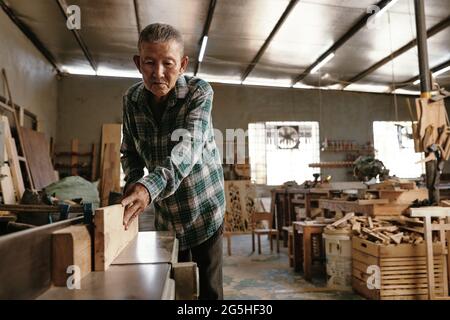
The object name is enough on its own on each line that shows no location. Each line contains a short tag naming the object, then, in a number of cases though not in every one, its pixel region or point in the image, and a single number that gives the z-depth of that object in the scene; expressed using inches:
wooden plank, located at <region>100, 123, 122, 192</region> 298.4
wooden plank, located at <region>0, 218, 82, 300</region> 21.6
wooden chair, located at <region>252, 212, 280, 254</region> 201.3
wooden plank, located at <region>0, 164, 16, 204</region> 163.1
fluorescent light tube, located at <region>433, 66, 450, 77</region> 276.3
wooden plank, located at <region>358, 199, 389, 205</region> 127.6
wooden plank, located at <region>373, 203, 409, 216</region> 128.0
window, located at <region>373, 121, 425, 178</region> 353.4
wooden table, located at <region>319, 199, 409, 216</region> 128.0
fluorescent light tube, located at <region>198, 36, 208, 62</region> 235.7
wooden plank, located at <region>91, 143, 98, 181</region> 299.7
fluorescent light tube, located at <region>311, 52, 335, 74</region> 259.1
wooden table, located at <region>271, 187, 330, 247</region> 200.1
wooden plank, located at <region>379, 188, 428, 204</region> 125.6
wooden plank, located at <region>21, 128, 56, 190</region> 204.7
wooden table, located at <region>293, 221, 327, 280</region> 144.8
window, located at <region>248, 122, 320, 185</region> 338.0
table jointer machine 23.3
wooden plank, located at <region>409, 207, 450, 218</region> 105.7
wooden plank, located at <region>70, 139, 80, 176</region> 298.0
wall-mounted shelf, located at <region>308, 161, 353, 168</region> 277.7
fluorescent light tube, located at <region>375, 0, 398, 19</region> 183.8
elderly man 45.9
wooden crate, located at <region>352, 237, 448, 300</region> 109.4
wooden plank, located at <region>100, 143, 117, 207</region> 292.7
